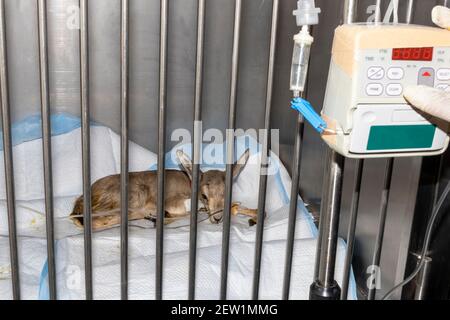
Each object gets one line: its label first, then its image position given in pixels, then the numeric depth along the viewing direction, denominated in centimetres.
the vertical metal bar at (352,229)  95
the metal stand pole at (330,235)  74
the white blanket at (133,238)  121
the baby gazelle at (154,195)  160
